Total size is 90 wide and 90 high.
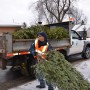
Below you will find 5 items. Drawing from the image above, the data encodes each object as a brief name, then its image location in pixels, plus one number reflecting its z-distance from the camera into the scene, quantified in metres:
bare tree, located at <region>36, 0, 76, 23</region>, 27.68
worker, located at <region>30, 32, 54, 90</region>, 3.45
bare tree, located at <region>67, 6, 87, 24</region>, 28.04
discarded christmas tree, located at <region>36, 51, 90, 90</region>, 2.68
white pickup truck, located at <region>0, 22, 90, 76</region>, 4.24
